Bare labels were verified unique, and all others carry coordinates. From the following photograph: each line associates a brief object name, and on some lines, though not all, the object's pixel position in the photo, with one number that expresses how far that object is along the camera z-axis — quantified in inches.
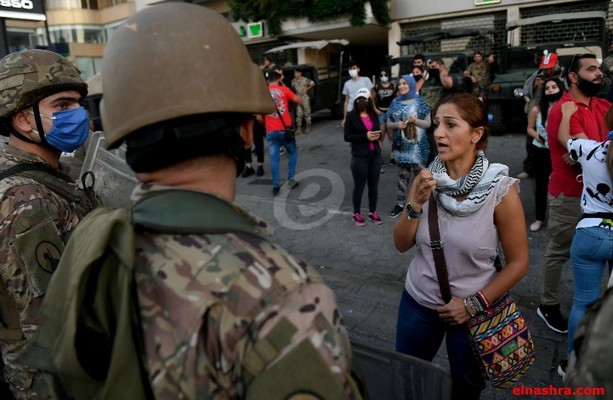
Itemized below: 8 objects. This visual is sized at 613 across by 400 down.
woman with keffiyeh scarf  81.0
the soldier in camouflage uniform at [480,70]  406.6
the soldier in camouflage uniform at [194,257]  33.7
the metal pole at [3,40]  204.7
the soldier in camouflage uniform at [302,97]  475.2
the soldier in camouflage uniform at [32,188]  66.6
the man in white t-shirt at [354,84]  383.9
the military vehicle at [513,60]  384.2
